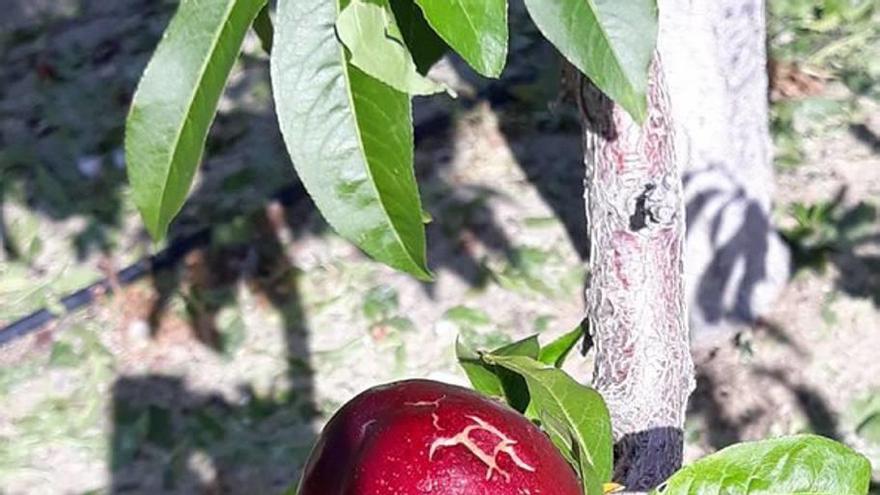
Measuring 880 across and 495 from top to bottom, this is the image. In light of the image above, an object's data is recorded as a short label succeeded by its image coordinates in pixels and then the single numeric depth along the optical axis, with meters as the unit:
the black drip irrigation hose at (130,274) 1.02
